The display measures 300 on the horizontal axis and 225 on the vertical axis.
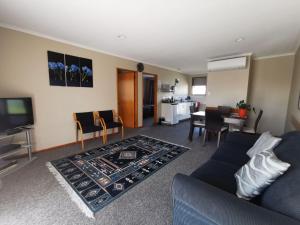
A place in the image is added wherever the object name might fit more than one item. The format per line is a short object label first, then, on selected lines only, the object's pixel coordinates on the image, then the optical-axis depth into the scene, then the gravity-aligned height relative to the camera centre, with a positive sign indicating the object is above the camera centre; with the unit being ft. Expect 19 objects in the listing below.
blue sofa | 2.43 -2.02
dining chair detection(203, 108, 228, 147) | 10.40 -1.81
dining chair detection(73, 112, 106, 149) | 10.61 -2.24
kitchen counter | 18.39 -2.01
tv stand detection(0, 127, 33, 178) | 7.16 -2.81
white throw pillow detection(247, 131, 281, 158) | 4.89 -1.64
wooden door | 16.16 -0.08
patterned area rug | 5.70 -3.90
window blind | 24.39 +2.84
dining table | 10.53 -1.73
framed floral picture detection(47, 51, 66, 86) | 9.65 +1.87
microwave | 19.39 +1.31
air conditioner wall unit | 12.82 +3.24
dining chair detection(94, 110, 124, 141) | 12.32 -2.06
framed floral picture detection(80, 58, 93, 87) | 11.30 +1.90
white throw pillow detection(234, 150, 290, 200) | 3.15 -1.81
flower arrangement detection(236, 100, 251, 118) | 10.74 -0.92
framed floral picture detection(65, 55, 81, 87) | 10.50 +1.89
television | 7.38 -1.02
